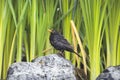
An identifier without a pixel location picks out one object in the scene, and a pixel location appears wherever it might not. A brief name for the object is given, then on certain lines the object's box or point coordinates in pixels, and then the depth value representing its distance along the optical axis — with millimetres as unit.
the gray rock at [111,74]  6165
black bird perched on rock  7117
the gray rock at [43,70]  6012
